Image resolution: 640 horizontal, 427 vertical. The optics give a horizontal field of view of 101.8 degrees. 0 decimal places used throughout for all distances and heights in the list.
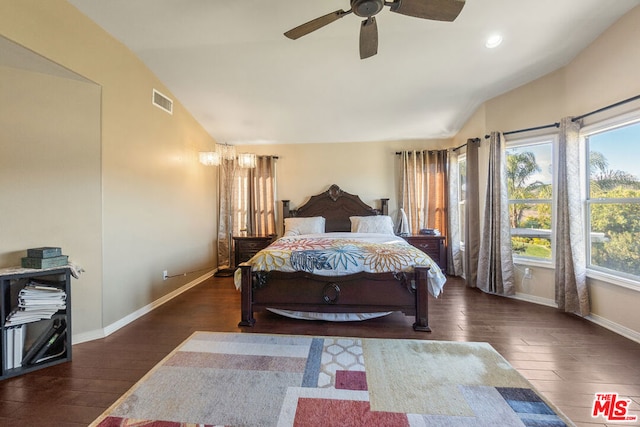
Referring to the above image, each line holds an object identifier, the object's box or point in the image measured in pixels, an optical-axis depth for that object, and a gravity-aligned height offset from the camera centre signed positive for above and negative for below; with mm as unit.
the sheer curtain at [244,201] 4672 +295
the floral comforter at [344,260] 2508 -424
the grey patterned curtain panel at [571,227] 2686 -115
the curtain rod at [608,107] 2209 +1009
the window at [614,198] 2346 +176
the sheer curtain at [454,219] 4262 -43
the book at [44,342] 1908 -939
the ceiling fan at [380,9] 1579 +1310
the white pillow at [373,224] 4145 -118
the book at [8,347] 1808 -904
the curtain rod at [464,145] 3698 +1117
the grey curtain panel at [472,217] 3670 -9
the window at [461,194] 4281 +375
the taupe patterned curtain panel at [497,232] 3283 -199
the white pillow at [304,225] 4249 -142
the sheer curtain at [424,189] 4496 +478
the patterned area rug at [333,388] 1420 -1084
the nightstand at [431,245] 4141 -456
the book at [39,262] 1937 -331
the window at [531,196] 3168 +258
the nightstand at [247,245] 4318 -464
